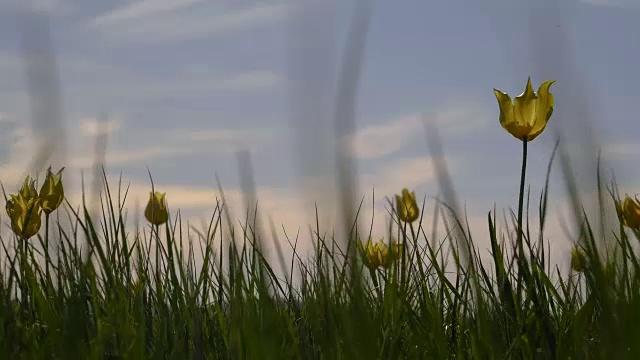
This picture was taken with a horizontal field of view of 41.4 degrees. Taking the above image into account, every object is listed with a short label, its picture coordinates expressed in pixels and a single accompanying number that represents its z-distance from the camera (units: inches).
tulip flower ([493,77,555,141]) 80.2
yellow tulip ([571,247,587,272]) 110.5
